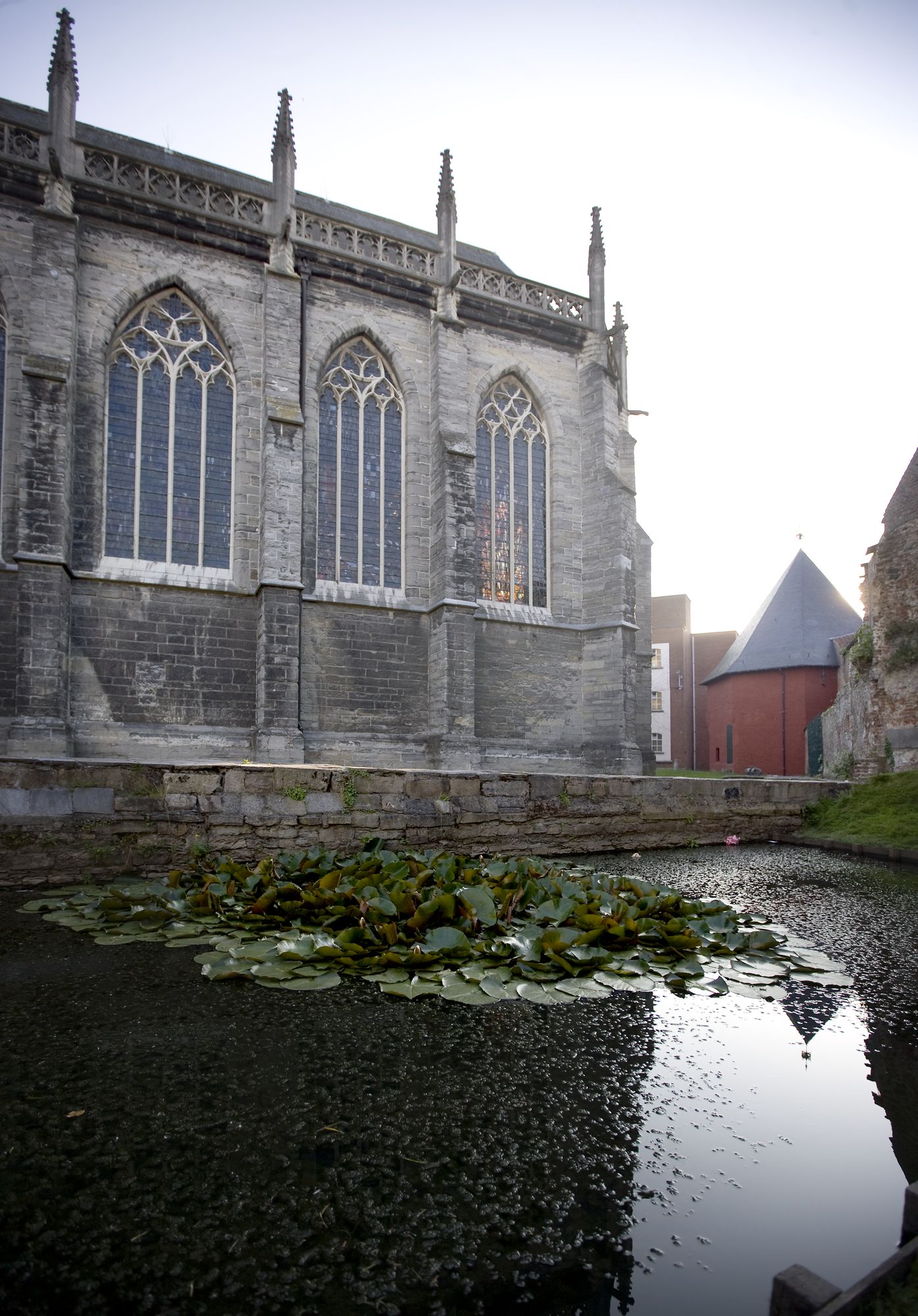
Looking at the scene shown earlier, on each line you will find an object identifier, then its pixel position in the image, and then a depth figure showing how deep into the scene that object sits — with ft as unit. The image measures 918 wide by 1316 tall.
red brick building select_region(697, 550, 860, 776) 96.43
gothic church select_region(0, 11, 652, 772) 42.73
